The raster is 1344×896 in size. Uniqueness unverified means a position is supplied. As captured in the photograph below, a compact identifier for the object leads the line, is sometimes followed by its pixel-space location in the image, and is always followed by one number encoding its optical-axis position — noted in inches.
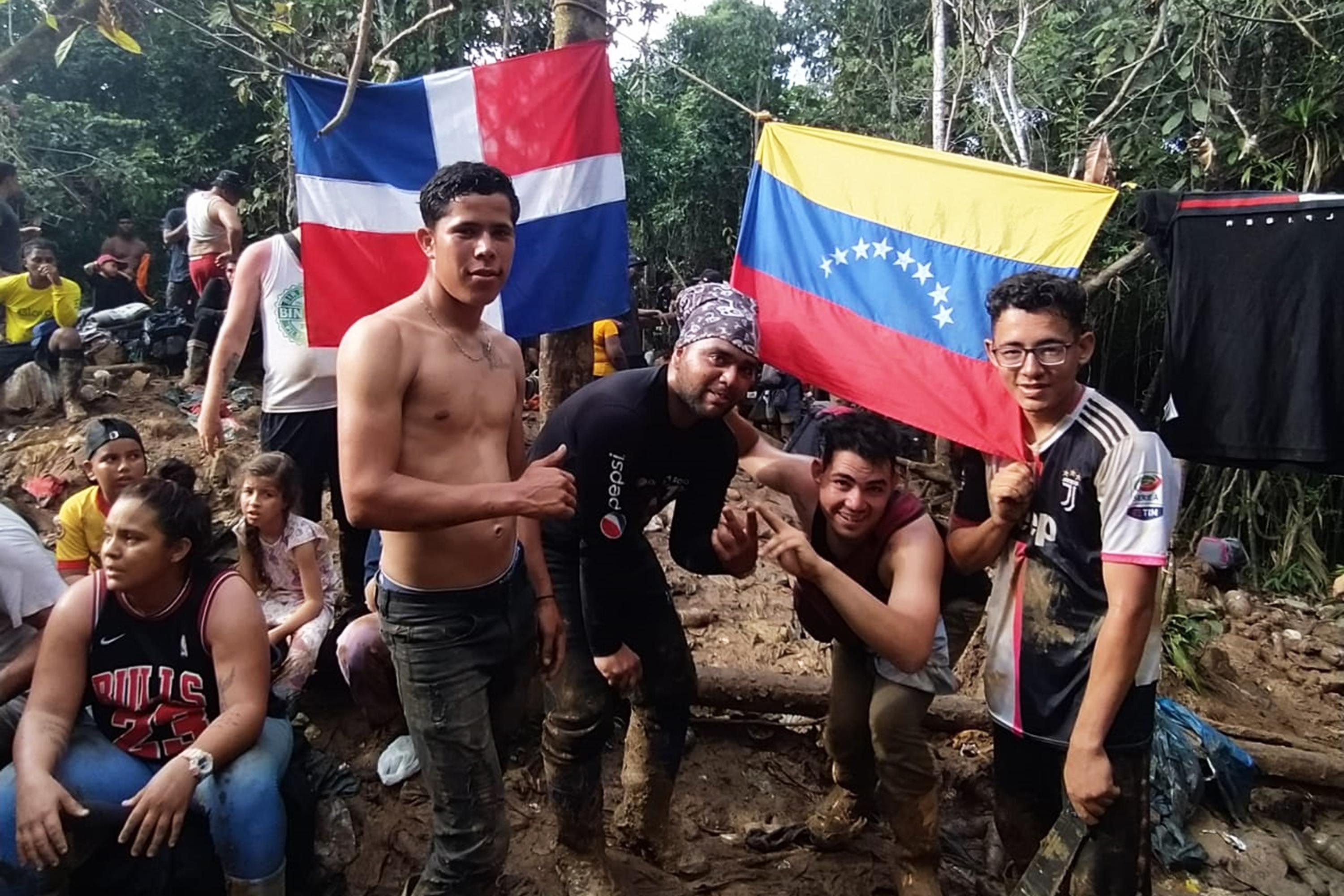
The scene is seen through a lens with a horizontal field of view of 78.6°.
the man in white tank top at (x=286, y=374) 143.8
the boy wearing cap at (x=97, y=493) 139.5
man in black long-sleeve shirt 101.1
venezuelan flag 123.1
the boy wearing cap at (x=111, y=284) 330.6
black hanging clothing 119.6
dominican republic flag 135.9
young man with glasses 84.6
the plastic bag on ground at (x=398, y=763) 129.2
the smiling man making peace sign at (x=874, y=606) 95.5
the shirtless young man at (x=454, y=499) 83.1
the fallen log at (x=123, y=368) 280.1
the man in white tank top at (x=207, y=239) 265.4
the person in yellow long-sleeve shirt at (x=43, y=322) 257.1
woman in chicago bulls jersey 95.3
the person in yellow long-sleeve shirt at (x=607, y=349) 302.0
